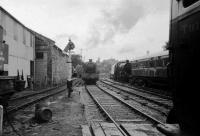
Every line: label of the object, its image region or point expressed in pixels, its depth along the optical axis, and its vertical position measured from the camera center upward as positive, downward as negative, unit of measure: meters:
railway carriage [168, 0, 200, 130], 2.54 +0.13
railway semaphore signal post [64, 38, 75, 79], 16.19 +1.52
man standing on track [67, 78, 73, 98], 17.52 -0.90
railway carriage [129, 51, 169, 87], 20.36 +0.09
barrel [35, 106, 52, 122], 8.77 -1.45
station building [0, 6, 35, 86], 20.83 +2.49
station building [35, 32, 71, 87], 30.78 +1.16
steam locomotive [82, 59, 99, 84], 34.66 -0.27
